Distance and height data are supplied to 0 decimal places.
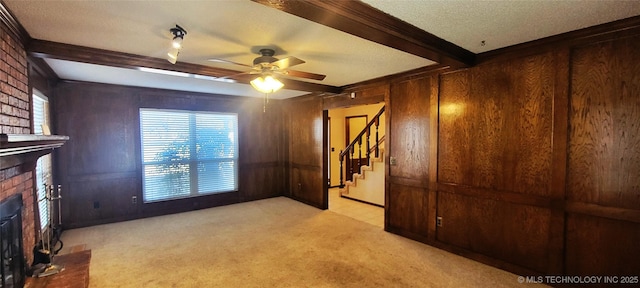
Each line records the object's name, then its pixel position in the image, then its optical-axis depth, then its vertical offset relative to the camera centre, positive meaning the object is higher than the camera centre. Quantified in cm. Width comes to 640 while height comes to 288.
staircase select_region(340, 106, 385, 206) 556 -85
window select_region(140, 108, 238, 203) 482 -28
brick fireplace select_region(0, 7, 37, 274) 194 +23
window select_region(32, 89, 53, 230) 317 -29
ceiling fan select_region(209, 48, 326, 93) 263 +71
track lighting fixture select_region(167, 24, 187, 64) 217 +80
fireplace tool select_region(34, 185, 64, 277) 238 -113
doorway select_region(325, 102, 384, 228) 731 +15
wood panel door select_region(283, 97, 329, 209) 533 -27
